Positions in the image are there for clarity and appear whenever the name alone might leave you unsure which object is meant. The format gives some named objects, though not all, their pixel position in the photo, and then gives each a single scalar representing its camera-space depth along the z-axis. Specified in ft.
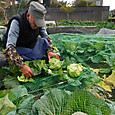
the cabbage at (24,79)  5.89
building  127.05
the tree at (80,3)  72.18
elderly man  6.15
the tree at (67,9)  60.33
